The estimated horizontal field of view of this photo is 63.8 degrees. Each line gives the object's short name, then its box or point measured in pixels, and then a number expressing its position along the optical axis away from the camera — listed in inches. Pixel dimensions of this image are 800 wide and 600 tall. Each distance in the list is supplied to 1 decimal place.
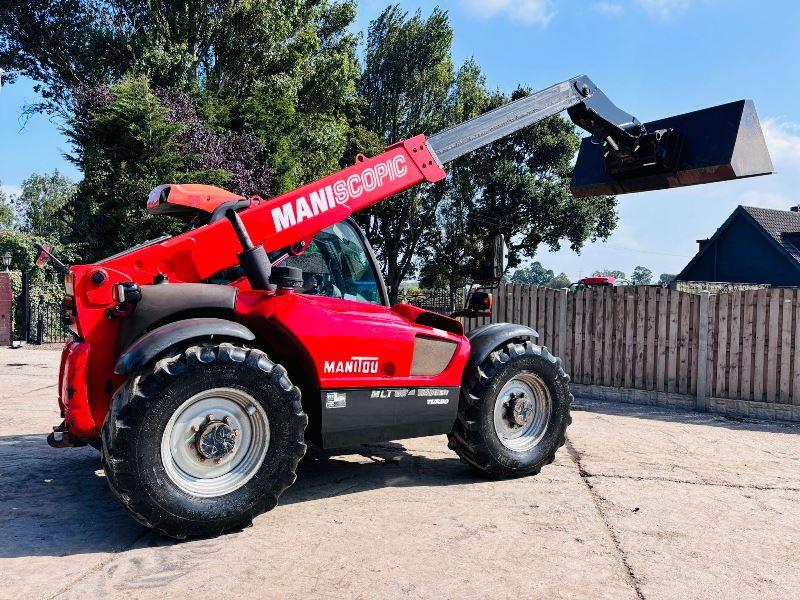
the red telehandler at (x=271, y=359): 145.5
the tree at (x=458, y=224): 1333.7
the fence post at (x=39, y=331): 722.2
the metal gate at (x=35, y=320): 729.6
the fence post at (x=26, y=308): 729.0
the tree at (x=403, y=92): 1258.0
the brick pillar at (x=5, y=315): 701.9
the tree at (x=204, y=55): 770.8
